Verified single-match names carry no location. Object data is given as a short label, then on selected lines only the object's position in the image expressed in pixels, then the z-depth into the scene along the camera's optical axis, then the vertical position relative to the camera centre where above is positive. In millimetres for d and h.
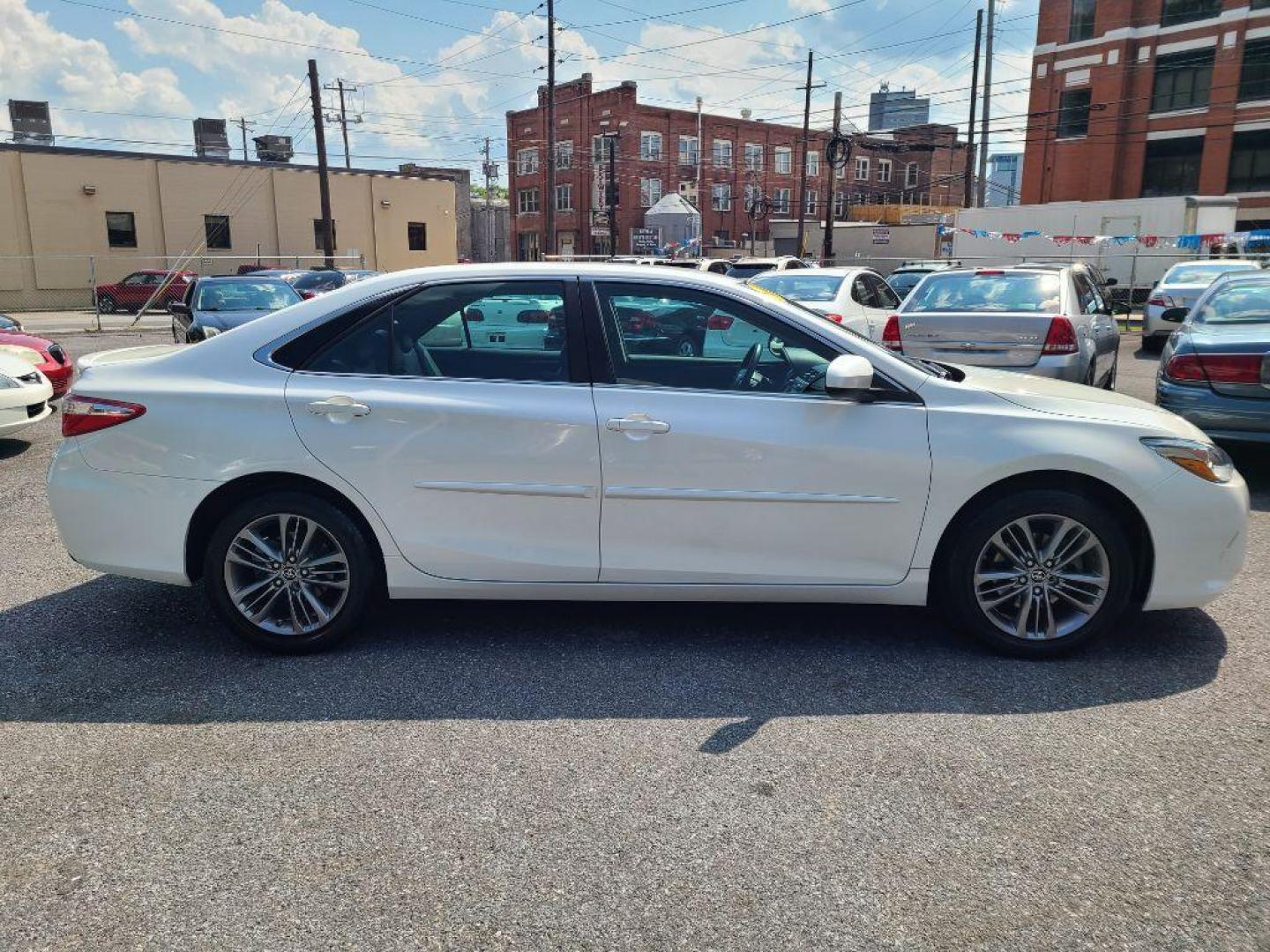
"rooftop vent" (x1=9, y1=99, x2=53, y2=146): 45375 +5848
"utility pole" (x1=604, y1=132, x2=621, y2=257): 46250 +2435
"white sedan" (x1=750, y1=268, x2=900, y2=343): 10945 -472
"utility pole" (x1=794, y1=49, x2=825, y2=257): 45438 +6270
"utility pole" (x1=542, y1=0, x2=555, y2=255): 37125 +5295
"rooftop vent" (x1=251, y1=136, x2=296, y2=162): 50469 +5005
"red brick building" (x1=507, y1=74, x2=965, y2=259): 60188 +5509
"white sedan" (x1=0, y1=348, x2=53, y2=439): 8258 -1218
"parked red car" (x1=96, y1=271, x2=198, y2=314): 34562 -1485
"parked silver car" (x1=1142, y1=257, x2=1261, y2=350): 17219 -623
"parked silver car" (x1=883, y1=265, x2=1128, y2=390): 8750 -623
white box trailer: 29109 +858
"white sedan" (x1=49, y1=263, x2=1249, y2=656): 4070 -934
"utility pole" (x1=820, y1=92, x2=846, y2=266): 38375 +1601
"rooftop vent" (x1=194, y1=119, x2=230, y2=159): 50438 +5573
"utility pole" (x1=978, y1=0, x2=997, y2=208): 39812 +6591
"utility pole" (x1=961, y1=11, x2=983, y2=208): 40469 +4975
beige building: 37156 +1420
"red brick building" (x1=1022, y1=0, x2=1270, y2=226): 43188 +6911
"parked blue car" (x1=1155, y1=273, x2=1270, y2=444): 6973 -892
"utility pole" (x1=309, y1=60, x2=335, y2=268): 35094 +3020
